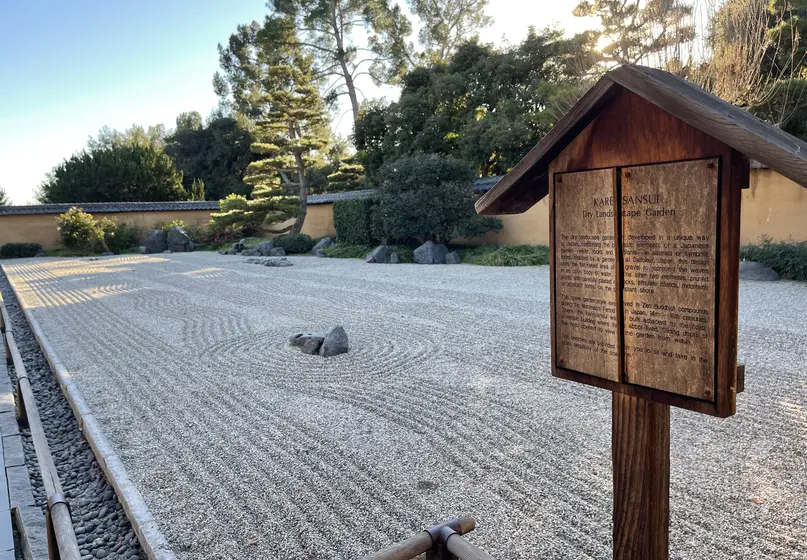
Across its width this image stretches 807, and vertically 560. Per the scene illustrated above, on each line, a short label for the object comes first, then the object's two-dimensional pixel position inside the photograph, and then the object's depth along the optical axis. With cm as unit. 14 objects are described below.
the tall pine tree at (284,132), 1884
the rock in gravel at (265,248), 1752
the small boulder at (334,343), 515
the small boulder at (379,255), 1422
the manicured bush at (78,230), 2025
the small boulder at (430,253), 1341
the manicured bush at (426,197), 1349
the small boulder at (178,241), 2167
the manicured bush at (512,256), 1223
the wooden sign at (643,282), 135
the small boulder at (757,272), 849
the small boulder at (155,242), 2152
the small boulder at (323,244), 1783
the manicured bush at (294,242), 1805
